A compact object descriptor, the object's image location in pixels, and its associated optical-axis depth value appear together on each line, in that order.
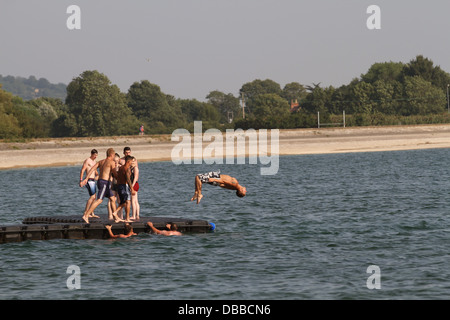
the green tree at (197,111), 155.75
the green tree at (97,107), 123.31
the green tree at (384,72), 161.23
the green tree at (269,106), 158.88
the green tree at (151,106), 151.88
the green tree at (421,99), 141.88
